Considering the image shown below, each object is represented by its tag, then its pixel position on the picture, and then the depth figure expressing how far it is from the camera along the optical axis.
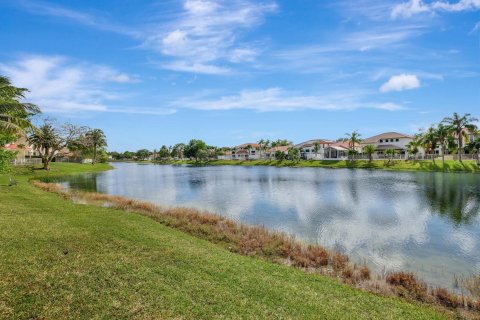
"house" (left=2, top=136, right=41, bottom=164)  78.59
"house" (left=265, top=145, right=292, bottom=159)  152.90
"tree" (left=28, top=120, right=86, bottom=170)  72.69
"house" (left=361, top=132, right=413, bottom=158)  108.75
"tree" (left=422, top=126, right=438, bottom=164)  85.26
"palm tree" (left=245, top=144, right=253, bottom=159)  168.62
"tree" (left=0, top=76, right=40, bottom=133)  26.84
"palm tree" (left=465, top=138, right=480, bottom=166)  78.06
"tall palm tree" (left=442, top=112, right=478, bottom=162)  78.49
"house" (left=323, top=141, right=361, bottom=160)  120.12
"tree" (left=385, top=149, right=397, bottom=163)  95.16
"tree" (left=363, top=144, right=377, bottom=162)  98.12
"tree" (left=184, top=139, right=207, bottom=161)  163.62
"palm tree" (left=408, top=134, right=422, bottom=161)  90.21
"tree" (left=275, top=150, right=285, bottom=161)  133.50
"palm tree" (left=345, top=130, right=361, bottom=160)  106.96
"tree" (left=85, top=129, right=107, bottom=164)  117.38
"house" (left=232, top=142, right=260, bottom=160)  166.88
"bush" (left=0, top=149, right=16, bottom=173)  27.39
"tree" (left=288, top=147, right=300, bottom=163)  122.51
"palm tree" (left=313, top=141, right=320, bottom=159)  125.56
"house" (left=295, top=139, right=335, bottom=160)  129.89
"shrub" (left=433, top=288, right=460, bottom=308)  10.95
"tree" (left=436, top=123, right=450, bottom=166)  83.19
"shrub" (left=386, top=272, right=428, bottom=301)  11.64
